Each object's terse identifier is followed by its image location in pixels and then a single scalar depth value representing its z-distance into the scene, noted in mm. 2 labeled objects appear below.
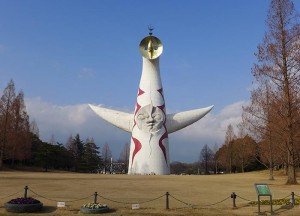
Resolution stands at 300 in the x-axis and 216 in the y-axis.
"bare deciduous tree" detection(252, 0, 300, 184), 25188
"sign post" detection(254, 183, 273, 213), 13441
